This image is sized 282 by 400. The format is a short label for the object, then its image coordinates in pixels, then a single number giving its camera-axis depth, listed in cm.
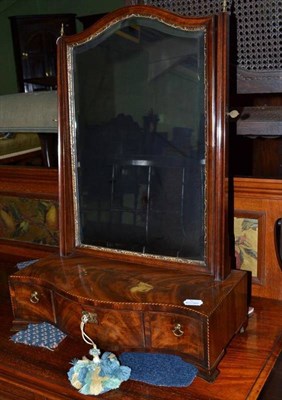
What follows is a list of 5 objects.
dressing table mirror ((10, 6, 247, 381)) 81
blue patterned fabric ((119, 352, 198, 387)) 78
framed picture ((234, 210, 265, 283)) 102
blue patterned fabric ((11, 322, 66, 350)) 92
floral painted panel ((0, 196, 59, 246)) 130
